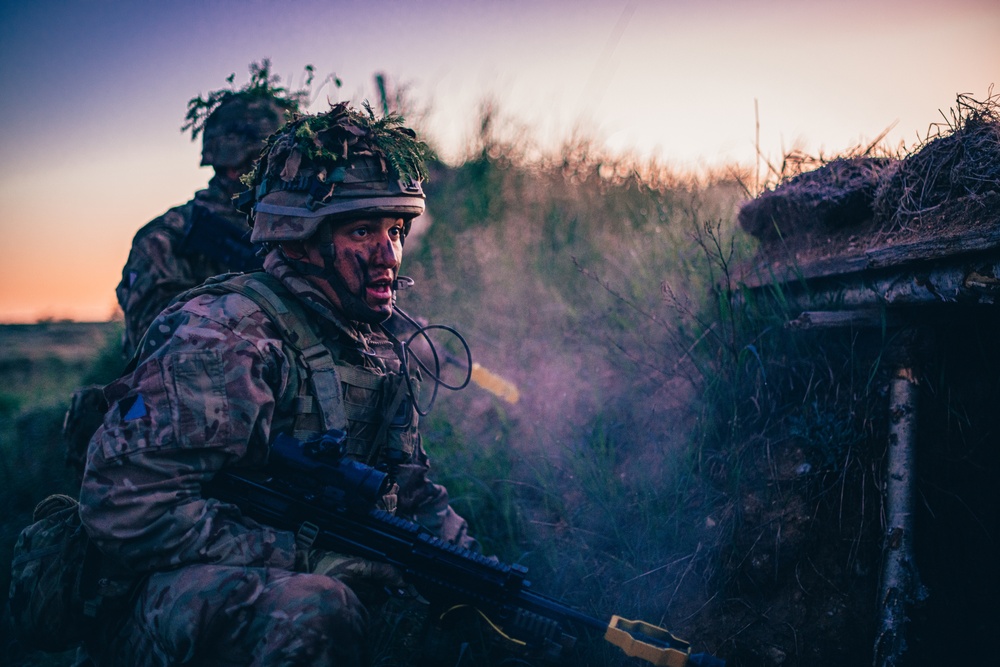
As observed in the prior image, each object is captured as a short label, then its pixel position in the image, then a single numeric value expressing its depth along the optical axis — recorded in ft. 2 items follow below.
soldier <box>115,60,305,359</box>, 6.28
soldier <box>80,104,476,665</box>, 3.94
